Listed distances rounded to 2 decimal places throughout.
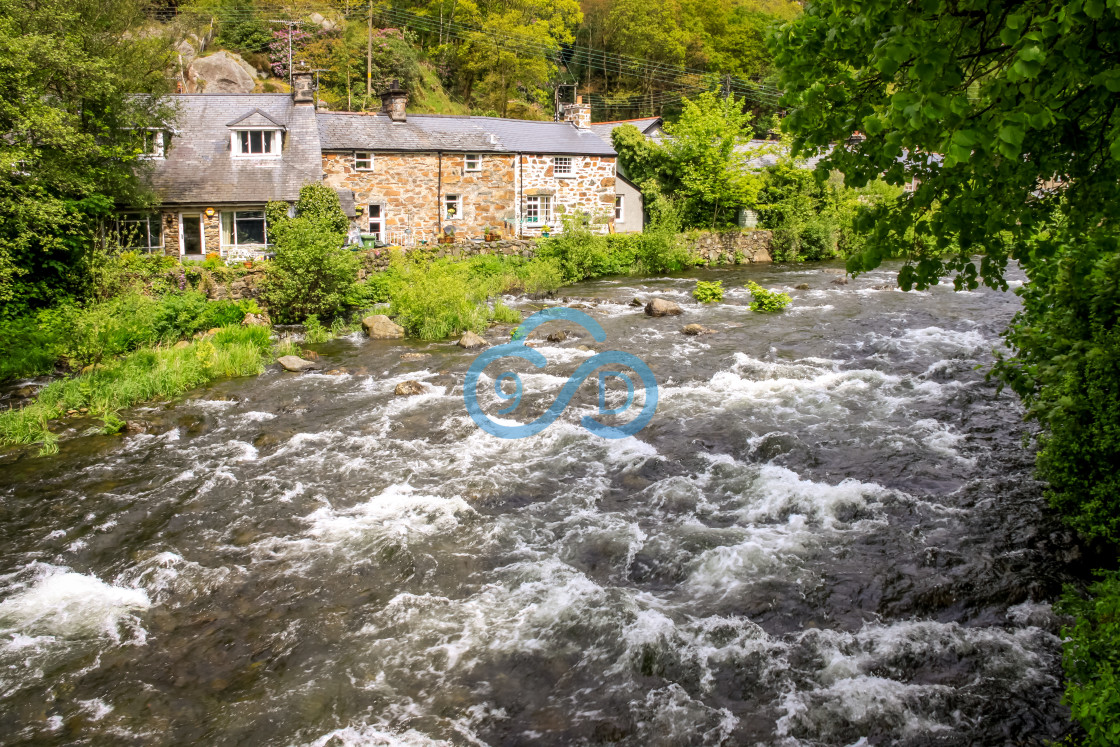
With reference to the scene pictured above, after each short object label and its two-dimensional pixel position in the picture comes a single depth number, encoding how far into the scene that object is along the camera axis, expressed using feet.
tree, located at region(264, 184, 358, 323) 74.79
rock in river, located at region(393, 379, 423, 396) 53.93
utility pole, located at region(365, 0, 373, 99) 160.86
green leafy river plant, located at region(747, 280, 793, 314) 81.51
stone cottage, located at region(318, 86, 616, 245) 114.62
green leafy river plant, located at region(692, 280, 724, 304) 88.58
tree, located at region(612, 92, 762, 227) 127.44
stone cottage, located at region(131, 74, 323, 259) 94.07
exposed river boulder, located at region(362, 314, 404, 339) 72.18
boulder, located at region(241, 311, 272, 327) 71.46
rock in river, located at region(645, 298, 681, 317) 79.92
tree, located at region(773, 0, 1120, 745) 16.97
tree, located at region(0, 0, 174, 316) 56.44
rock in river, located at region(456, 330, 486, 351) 67.82
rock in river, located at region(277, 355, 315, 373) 61.16
